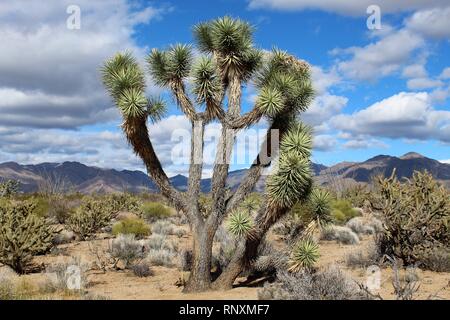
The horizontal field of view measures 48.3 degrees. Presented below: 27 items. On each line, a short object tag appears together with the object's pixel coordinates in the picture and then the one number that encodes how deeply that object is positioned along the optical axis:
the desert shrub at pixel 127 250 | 13.79
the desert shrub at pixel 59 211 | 22.75
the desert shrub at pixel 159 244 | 16.35
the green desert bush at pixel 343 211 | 23.40
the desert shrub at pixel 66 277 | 9.85
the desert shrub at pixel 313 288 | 8.05
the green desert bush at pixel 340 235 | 18.92
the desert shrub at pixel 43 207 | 21.00
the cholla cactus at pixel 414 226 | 12.55
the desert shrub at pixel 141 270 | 12.64
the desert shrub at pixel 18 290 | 8.68
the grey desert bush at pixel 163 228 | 20.89
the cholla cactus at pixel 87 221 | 19.02
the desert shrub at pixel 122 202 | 26.94
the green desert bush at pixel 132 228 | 18.89
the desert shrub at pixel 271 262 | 11.02
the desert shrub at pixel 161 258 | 14.20
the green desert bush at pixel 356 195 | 31.91
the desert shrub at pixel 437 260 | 12.34
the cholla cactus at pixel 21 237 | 12.52
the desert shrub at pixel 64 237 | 17.66
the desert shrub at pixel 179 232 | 20.47
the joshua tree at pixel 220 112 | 10.09
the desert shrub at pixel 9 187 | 31.62
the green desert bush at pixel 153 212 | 26.38
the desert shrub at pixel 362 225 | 21.70
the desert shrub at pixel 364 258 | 12.94
